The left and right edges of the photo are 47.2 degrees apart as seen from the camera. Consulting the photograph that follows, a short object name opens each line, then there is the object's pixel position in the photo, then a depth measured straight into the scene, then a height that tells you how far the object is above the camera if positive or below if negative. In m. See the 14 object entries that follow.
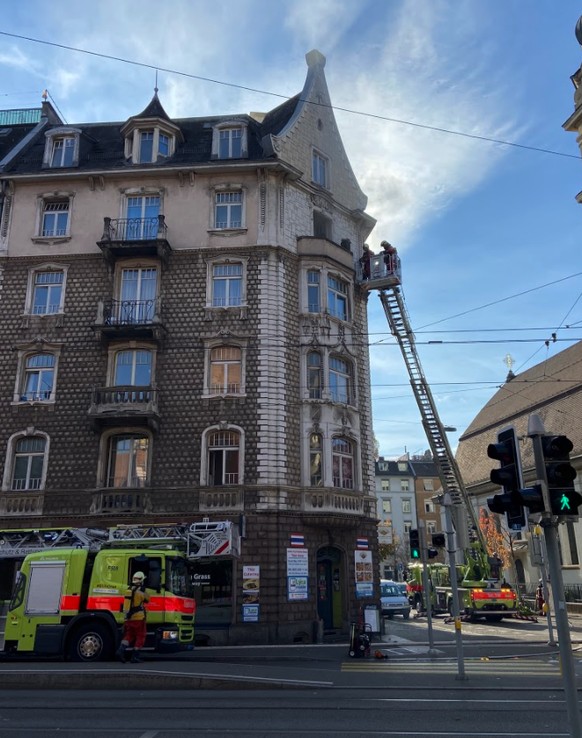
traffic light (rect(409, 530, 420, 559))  20.78 +1.24
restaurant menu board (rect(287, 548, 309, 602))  23.67 +0.40
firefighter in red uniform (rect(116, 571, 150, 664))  15.14 -0.78
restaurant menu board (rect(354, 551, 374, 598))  25.75 +0.38
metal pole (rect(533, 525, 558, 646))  20.57 +0.03
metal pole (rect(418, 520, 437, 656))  19.71 +0.97
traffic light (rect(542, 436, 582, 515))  6.96 +1.08
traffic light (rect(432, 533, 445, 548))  18.31 +1.17
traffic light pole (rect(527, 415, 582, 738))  6.39 -0.06
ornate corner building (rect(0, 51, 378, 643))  24.19 +8.62
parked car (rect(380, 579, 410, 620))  35.69 -0.82
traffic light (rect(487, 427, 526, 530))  7.34 +1.12
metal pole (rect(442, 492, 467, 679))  13.48 +0.43
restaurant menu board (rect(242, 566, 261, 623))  22.89 -0.23
